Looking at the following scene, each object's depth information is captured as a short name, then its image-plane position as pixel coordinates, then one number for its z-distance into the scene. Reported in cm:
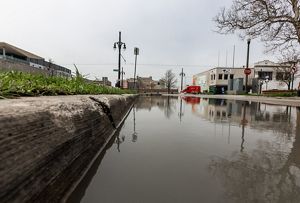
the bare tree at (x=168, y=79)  5571
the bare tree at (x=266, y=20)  937
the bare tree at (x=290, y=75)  2704
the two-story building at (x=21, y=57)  651
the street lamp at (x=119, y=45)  1423
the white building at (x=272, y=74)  2944
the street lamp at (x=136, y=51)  2413
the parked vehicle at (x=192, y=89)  4163
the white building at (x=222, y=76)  3776
